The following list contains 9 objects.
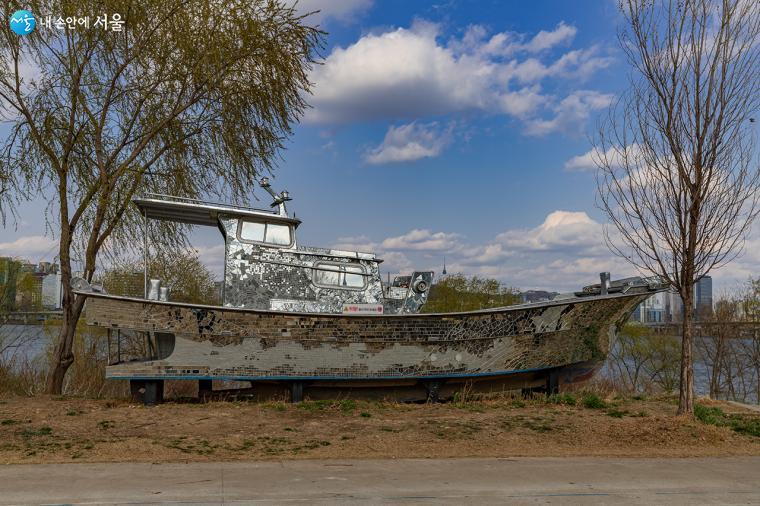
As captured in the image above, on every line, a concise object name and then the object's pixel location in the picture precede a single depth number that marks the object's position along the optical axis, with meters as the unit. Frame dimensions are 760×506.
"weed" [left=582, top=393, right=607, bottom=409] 13.05
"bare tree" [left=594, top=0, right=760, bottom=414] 11.02
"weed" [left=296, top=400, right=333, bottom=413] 12.63
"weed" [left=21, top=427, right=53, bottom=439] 9.81
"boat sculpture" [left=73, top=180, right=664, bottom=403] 13.18
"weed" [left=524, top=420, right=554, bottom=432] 10.77
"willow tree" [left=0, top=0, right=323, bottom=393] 14.62
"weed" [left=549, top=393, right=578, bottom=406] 13.39
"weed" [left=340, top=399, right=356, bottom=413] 12.45
